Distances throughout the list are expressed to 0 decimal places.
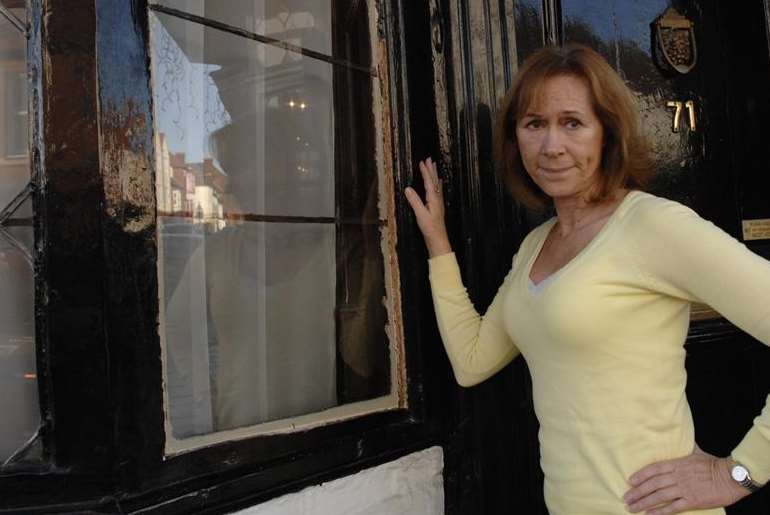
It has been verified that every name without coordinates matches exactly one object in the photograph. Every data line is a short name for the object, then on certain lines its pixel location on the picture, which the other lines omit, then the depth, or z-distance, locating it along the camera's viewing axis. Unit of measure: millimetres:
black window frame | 1238
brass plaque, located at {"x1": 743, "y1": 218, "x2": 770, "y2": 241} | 2303
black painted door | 2191
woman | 1229
